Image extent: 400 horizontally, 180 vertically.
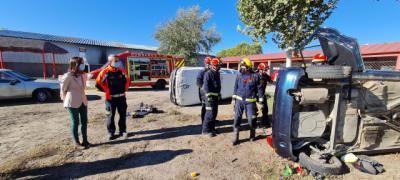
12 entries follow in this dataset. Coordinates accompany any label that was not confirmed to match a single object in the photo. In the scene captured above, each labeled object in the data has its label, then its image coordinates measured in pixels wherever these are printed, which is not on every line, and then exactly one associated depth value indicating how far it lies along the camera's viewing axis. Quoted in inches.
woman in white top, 148.2
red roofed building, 551.7
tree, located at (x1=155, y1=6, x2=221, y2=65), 1061.8
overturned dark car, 117.5
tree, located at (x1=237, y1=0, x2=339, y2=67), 380.1
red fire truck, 509.7
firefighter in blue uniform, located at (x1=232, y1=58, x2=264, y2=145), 161.0
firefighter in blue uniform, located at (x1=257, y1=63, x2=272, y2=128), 208.7
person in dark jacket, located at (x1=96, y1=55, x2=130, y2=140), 168.4
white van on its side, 301.0
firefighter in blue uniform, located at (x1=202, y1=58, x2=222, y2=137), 183.8
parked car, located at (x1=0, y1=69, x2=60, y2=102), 317.4
